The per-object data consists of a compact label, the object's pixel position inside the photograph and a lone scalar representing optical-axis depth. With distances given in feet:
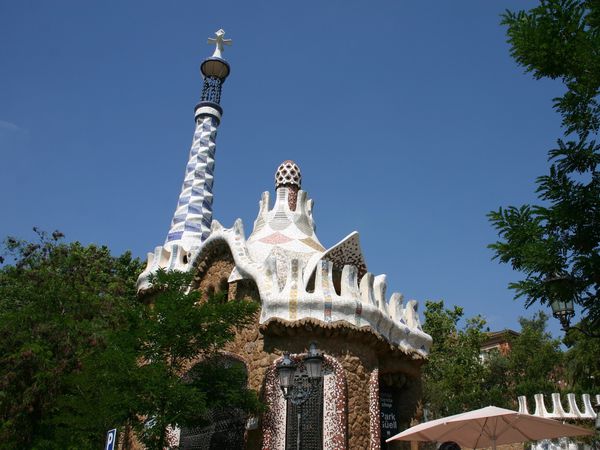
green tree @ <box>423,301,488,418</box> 67.10
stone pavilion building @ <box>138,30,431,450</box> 31.71
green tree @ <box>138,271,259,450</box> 26.25
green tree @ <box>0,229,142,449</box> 31.94
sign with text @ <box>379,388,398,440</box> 36.33
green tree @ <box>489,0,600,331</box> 20.07
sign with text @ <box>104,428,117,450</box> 19.44
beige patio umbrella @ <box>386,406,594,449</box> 21.39
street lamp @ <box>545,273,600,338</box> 19.70
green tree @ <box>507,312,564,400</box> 80.23
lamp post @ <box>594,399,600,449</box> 21.57
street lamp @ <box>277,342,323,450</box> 23.93
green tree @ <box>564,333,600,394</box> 61.98
